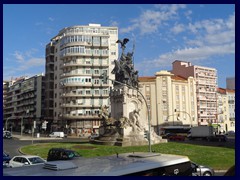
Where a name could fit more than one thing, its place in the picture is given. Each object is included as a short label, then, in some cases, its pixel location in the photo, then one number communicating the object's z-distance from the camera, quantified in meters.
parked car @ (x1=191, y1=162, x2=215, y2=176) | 13.46
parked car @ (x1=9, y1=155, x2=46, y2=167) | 17.29
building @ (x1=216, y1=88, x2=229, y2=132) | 96.12
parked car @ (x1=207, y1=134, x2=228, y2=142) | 47.53
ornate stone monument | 32.62
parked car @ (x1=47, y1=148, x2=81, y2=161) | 18.12
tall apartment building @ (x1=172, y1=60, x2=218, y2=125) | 89.94
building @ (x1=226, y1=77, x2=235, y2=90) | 84.49
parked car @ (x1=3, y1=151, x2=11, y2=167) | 20.01
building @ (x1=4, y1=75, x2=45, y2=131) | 92.31
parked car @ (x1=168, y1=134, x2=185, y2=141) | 49.94
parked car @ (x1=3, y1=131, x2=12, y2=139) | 57.00
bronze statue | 36.06
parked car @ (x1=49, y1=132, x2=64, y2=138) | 64.75
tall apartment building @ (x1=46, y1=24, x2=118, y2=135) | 72.75
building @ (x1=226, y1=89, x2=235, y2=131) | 99.56
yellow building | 78.88
